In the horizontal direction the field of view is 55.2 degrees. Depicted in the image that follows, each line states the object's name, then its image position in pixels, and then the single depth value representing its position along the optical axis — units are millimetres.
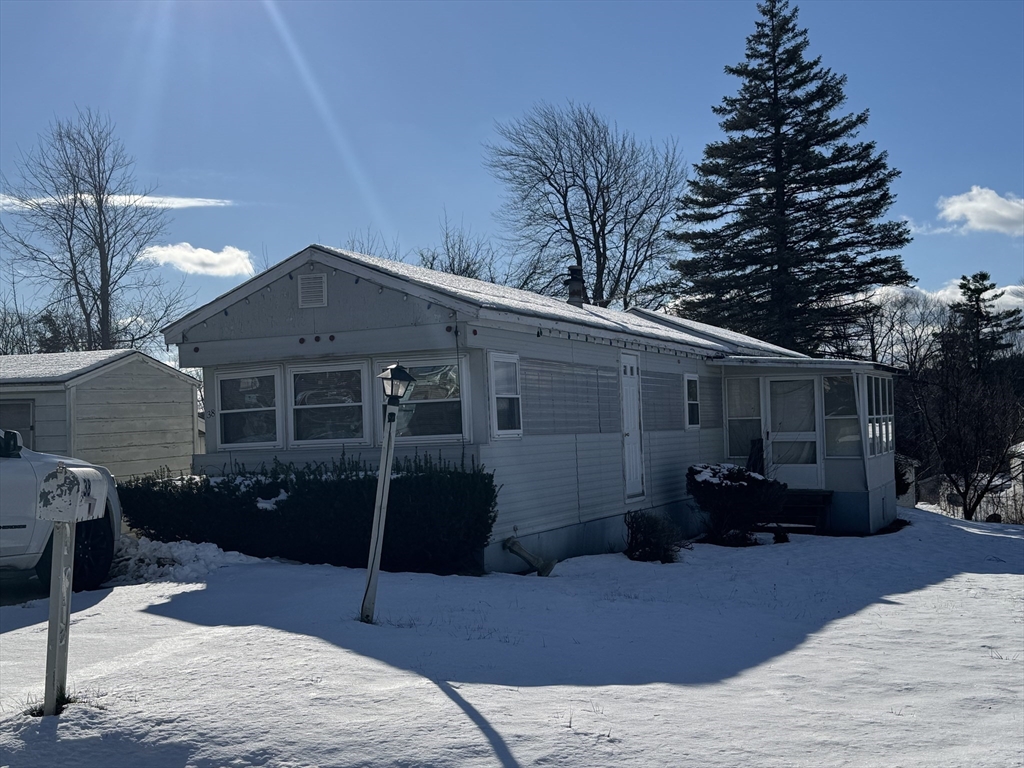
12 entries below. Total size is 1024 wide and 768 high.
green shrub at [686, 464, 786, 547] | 15809
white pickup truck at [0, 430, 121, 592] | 9438
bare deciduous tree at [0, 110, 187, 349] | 30406
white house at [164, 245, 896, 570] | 11922
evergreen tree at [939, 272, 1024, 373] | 42906
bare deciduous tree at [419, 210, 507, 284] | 37344
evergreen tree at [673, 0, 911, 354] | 36281
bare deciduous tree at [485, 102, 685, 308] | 39719
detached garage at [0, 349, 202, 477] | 15570
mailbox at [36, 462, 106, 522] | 5145
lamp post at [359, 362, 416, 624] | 7617
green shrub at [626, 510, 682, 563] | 13562
